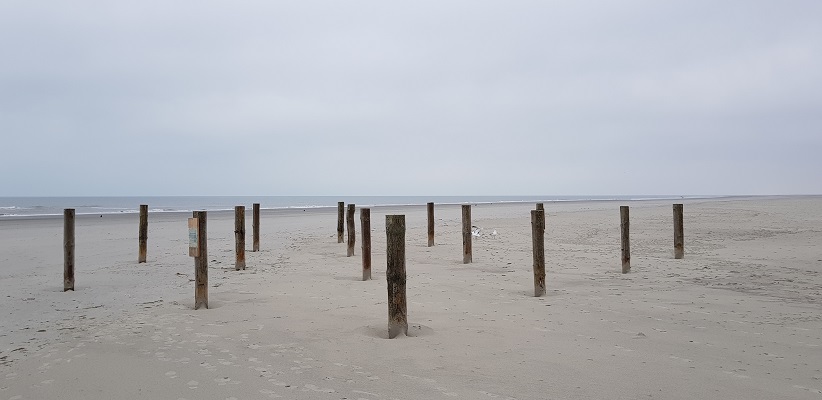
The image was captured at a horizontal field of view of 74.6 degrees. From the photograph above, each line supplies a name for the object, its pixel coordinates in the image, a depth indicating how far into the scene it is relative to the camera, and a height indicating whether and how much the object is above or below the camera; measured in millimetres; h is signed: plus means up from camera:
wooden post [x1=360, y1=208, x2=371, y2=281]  10531 -652
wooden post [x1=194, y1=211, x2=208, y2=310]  7727 -883
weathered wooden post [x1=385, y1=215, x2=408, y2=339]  6188 -797
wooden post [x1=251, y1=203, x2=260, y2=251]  15945 -528
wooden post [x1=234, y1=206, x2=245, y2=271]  12016 -725
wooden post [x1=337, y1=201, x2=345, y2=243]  17603 -389
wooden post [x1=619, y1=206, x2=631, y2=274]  10930 -917
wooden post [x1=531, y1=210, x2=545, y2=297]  8547 -677
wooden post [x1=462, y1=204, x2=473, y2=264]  12883 -815
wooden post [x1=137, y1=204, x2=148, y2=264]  13320 -662
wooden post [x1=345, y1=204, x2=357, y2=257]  14641 -660
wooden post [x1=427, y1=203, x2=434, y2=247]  16795 -547
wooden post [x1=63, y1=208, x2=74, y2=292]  9391 -647
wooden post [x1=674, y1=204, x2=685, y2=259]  12940 -862
